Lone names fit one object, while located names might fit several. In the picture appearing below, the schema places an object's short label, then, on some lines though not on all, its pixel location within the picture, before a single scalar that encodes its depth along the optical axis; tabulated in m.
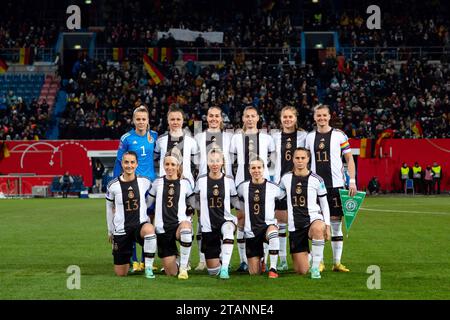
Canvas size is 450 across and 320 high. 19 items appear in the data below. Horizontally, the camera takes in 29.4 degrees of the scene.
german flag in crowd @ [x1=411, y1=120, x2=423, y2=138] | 36.16
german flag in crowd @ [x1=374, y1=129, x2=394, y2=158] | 35.22
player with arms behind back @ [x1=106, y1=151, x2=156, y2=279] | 11.04
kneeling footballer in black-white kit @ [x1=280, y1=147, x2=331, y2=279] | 11.00
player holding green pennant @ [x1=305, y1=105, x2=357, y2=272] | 11.66
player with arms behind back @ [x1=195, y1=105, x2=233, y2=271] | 11.65
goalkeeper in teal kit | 11.82
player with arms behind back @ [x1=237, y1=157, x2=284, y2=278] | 11.02
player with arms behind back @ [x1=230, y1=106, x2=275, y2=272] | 11.57
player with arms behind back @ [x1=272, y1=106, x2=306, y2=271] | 11.74
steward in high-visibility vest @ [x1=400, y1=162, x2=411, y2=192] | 35.19
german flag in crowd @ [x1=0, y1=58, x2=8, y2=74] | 41.03
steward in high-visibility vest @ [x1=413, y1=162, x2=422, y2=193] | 35.25
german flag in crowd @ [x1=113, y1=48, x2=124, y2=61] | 41.72
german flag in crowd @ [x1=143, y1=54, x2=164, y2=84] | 39.56
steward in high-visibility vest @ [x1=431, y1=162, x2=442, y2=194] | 35.28
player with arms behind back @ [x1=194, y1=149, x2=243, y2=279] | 11.09
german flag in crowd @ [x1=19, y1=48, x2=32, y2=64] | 42.28
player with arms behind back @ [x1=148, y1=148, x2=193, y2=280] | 11.06
